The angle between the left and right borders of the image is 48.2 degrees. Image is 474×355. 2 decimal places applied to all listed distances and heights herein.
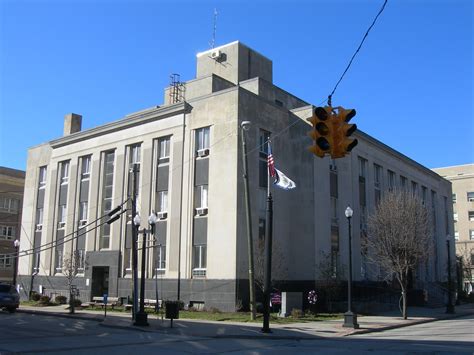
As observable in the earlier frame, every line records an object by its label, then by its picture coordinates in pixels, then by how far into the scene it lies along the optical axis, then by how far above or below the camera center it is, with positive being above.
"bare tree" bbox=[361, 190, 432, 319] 31.34 +2.28
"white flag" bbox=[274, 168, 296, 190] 24.75 +4.01
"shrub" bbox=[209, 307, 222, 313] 29.51 -2.31
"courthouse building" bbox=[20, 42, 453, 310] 31.66 +5.28
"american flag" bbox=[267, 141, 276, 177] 24.48 +4.69
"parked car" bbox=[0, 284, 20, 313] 30.73 -1.96
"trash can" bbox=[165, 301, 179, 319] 21.31 -1.69
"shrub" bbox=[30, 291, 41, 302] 39.91 -2.33
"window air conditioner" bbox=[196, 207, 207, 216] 32.33 +3.45
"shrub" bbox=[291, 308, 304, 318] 27.03 -2.20
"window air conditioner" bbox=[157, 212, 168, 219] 34.59 +3.37
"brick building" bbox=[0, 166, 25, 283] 64.19 +6.40
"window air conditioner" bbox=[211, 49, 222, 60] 42.75 +17.03
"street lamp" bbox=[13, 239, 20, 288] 36.03 +1.37
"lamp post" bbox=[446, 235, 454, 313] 34.41 -2.13
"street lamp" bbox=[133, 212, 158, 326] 22.16 -1.87
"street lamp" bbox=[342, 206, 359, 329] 22.39 -2.06
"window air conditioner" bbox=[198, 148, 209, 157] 33.09 +7.15
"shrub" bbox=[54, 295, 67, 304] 37.50 -2.33
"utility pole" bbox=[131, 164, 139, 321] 23.01 -0.38
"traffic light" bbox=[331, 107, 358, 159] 10.60 +2.73
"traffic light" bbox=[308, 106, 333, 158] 10.52 +2.75
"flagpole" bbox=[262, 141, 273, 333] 20.25 +0.01
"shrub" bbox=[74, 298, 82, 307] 33.88 -2.35
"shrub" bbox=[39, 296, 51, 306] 36.78 -2.39
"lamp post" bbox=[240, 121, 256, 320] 26.00 +0.71
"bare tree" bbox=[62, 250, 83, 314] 29.69 -0.01
